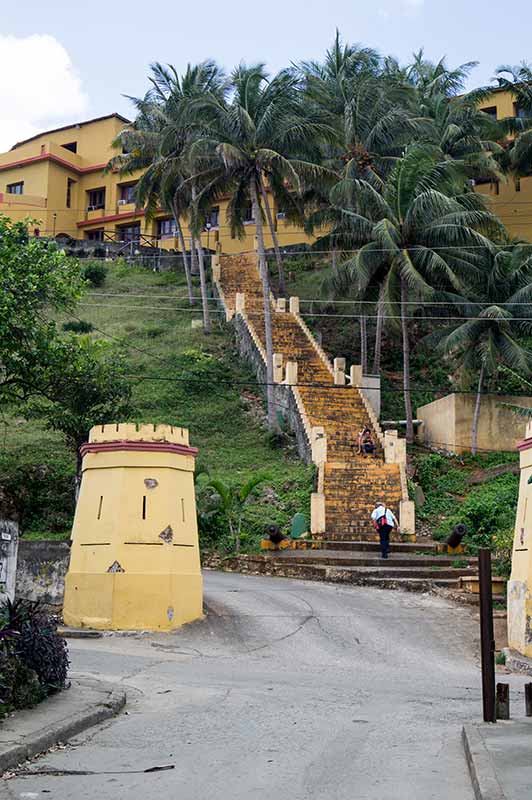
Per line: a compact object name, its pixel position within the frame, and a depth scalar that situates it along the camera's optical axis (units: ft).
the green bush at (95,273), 168.45
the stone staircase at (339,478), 75.60
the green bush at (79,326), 146.72
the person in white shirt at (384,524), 76.64
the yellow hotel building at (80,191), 201.16
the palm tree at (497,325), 103.55
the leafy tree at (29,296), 74.64
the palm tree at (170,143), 132.05
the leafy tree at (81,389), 81.66
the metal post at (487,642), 30.68
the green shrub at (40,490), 88.79
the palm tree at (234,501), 83.97
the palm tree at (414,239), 108.68
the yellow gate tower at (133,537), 54.49
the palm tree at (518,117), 149.89
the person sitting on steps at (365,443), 98.78
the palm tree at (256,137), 111.04
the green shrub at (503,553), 70.79
